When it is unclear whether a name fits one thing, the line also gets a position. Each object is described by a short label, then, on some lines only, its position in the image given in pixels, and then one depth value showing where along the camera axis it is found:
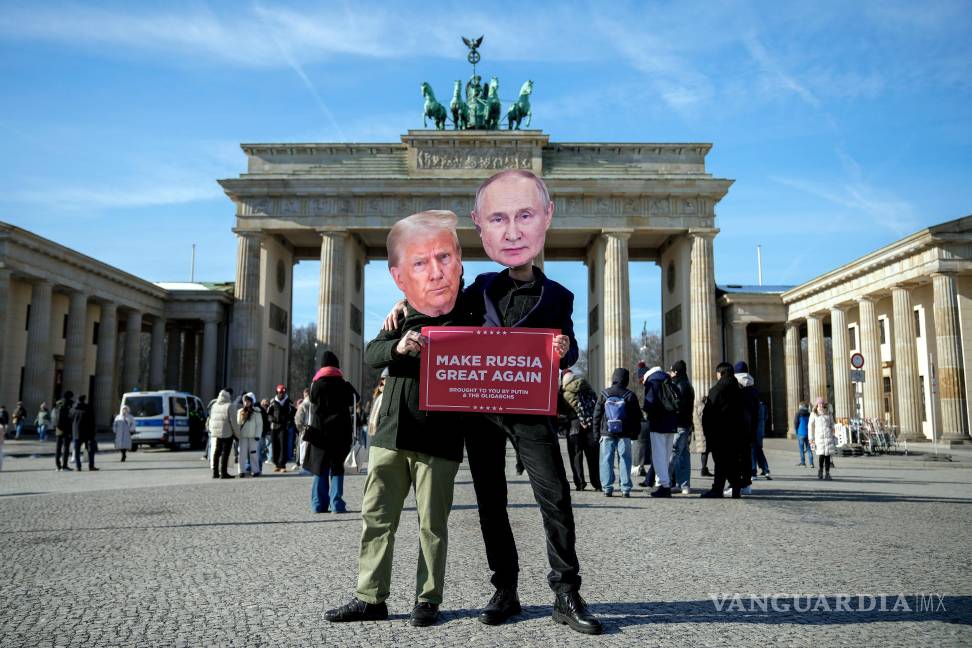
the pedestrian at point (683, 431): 11.58
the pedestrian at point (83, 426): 16.84
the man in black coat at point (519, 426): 4.07
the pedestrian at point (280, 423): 16.86
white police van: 27.19
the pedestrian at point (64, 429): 17.09
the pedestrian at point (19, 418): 29.60
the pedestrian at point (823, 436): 14.95
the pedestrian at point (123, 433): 21.12
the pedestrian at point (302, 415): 12.44
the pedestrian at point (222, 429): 14.55
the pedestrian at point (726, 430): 10.76
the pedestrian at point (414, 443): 4.09
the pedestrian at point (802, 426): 20.55
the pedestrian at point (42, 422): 29.78
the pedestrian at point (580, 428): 11.52
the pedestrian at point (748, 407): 11.31
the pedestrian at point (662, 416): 11.17
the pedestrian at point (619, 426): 11.30
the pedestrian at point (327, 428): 9.01
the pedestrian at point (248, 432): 14.84
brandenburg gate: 41.56
